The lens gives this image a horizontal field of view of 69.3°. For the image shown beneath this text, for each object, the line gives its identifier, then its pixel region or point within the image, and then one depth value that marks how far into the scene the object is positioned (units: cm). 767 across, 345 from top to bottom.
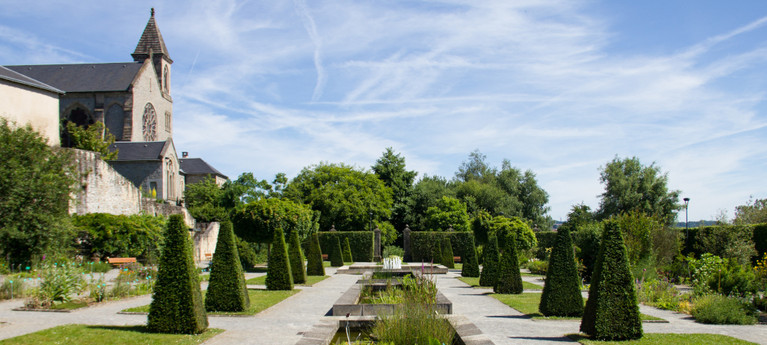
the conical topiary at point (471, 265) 2397
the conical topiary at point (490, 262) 1820
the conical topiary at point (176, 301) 898
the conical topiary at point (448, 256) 3081
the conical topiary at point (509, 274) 1616
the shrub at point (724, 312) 1091
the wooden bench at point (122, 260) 2016
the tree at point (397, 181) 5100
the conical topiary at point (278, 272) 1717
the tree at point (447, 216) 4619
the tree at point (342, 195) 4553
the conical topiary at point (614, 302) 865
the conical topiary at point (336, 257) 3139
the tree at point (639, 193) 4856
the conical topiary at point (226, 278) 1198
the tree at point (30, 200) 2009
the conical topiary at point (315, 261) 2428
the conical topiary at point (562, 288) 1126
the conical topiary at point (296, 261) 1981
